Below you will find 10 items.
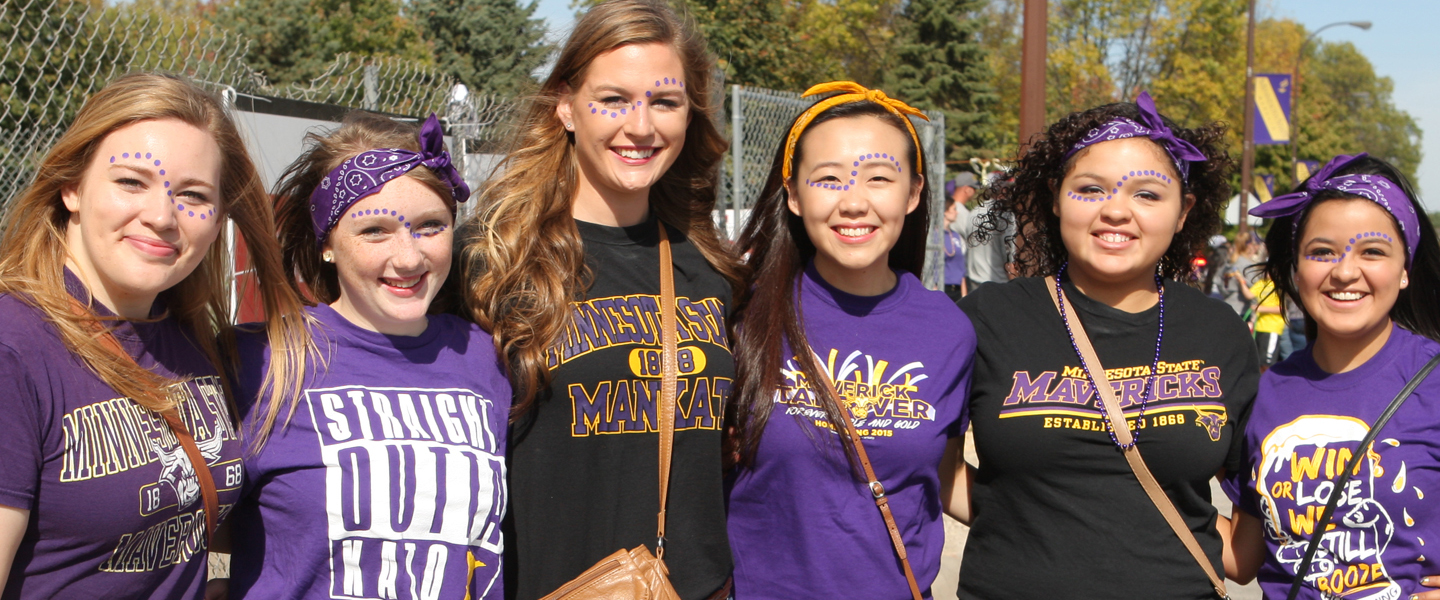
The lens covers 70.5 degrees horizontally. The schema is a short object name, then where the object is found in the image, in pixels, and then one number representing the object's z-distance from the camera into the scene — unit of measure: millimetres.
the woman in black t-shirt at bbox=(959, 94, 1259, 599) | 2582
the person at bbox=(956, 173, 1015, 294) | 8609
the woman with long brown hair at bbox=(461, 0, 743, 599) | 2395
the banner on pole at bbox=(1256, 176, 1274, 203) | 25964
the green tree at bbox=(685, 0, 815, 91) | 24109
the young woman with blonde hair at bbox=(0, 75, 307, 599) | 1769
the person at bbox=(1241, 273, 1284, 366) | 11016
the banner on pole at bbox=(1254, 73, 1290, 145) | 21594
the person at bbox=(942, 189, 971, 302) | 11125
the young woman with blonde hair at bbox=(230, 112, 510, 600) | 2117
